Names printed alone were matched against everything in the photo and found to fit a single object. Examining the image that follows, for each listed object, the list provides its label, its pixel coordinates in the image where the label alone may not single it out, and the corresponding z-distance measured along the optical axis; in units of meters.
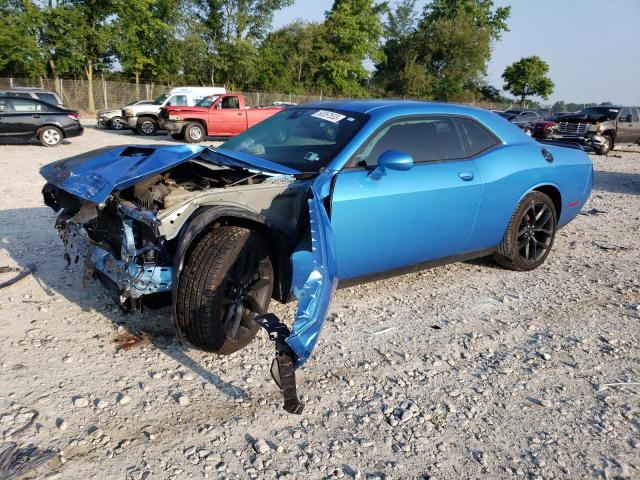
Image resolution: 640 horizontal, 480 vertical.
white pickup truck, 18.70
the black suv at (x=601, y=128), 16.44
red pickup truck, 16.16
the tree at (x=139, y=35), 30.73
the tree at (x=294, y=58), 42.34
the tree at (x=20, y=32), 28.56
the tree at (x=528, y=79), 55.59
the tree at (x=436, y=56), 50.59
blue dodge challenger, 2.82
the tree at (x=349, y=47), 44.72
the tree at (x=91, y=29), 29.47
